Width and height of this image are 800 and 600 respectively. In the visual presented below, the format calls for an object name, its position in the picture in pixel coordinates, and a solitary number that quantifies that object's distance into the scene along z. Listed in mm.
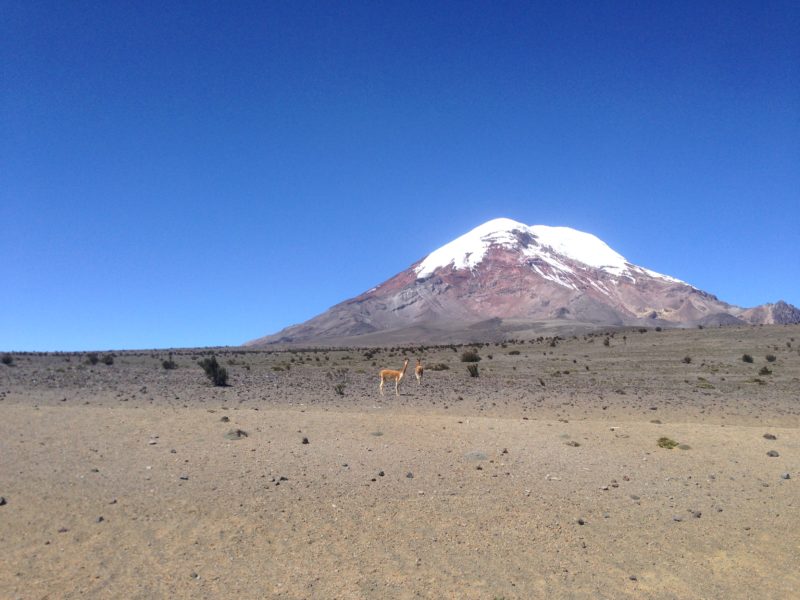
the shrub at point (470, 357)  43000
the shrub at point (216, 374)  26562
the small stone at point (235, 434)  12367
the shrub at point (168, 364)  39953
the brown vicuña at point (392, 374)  23155
